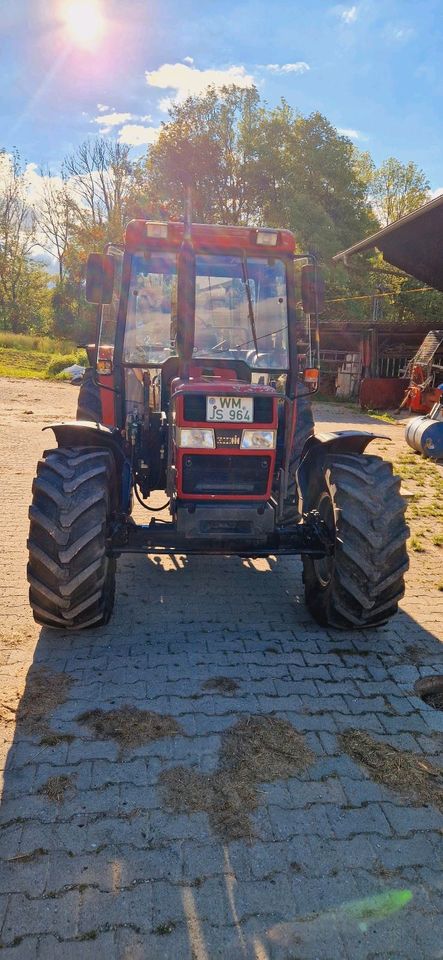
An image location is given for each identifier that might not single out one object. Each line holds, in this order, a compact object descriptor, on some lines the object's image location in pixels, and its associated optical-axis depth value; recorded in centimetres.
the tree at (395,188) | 4381
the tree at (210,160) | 3097
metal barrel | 1002
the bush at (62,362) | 2303
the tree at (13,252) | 4419
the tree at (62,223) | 4337
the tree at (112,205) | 3694
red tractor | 354
